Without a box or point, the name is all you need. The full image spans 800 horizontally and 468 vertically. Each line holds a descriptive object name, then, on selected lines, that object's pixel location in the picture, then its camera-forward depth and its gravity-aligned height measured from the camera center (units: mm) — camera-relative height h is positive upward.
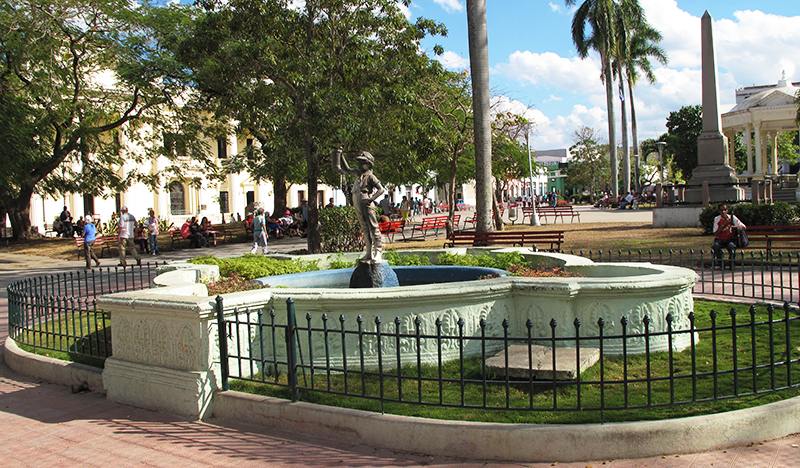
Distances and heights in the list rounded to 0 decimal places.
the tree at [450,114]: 20289 +3376
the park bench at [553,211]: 30275 -182
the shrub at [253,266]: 8586 -653
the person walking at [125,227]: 17500 -32
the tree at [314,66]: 14711 +3720
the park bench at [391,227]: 20688 -427
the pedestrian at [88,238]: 17078 -280
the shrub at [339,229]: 17016 -328
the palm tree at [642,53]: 46719 +11410
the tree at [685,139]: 67000 +6786
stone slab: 4957 -1277
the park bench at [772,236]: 11679 -774
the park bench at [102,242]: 20862 -525
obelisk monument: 21125 +1811
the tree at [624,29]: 40594 +11450
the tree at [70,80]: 20672 +5345
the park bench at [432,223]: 23719 -416
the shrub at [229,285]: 7027 -742
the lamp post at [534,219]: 27516 -495
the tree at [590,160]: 68125 +4987
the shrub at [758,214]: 17047 -446
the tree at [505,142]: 23688 +2837
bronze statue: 7438 +195
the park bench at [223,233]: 26184 -473
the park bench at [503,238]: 13424 -624
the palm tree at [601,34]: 39531 +11127
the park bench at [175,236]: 23948 -474
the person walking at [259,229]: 18234 -276
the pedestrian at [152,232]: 21453 -247
